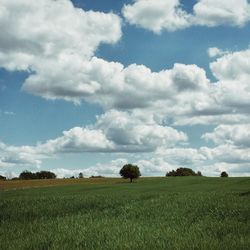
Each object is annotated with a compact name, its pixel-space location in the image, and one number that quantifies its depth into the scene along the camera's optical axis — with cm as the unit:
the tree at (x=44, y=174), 17650
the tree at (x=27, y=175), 17562
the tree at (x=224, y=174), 15725
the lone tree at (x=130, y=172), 12975
